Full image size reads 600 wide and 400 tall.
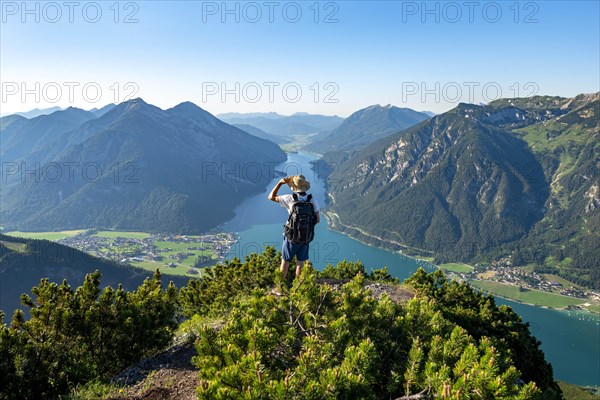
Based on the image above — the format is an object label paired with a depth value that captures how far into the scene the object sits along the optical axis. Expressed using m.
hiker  10.99
